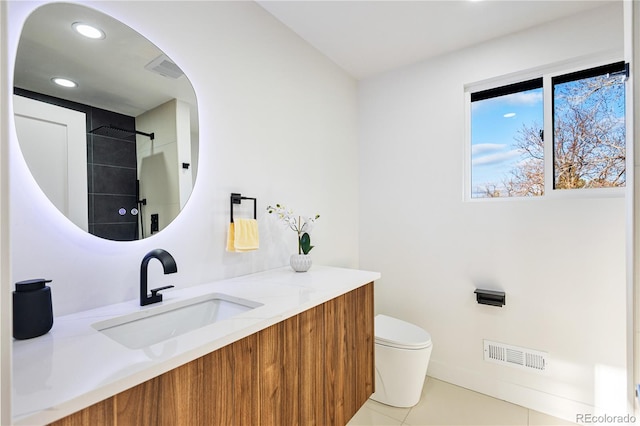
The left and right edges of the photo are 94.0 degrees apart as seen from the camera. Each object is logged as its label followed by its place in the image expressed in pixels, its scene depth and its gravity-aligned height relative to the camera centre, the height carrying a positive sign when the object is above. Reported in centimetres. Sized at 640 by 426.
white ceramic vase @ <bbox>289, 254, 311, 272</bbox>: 180 -31
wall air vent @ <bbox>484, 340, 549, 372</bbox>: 203 -103
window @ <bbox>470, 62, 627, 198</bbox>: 195 +55
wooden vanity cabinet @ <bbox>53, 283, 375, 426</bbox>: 73 -55
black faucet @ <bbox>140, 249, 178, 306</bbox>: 112 -22
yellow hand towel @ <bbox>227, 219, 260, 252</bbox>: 160 -13
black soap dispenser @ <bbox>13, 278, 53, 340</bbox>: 84 -28
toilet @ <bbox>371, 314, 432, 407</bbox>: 196 -104
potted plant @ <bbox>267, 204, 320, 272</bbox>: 180 -12
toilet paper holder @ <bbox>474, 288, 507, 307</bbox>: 213 -62
